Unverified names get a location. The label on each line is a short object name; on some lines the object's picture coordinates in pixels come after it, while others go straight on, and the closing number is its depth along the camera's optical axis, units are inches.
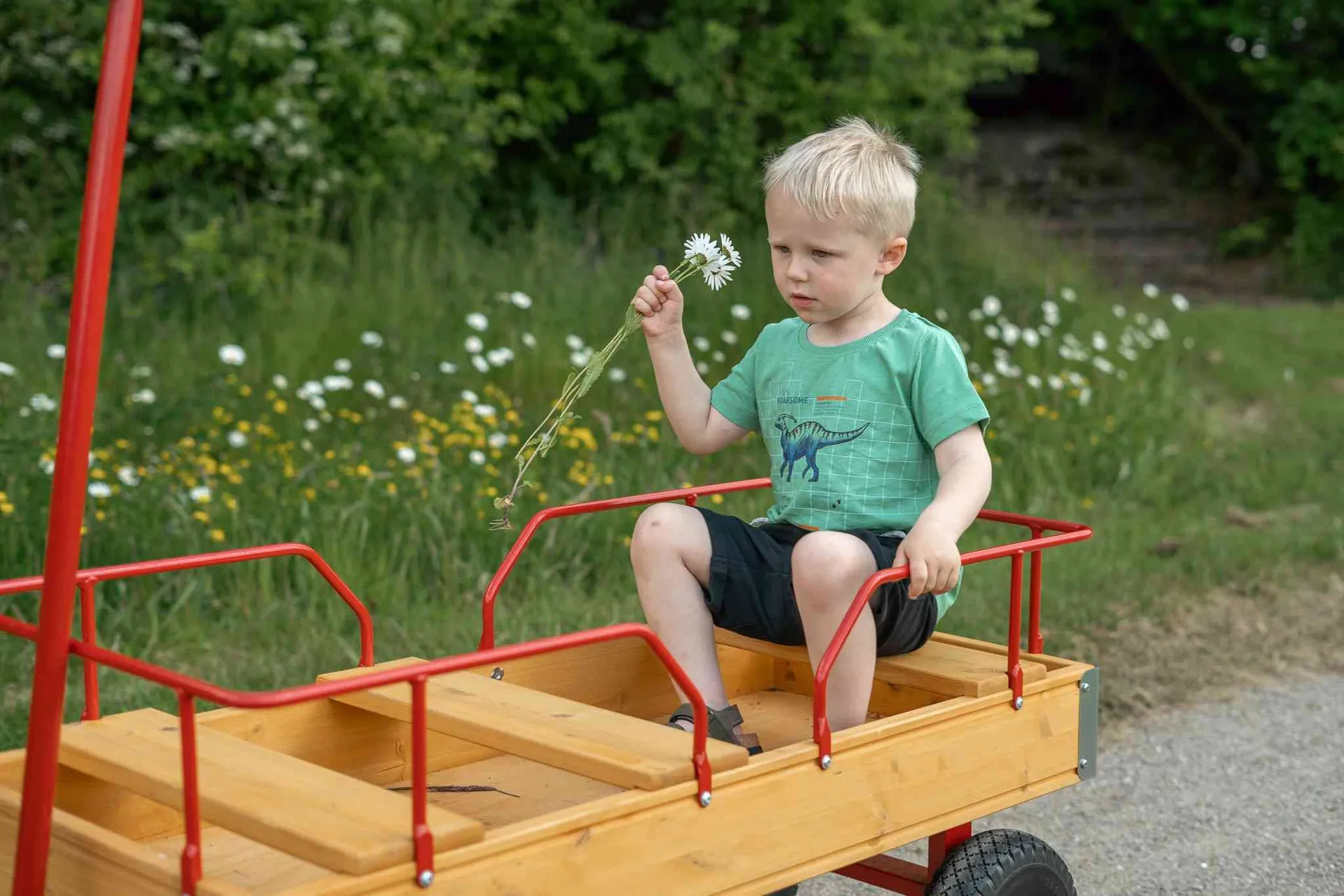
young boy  120.3
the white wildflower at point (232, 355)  227.1
